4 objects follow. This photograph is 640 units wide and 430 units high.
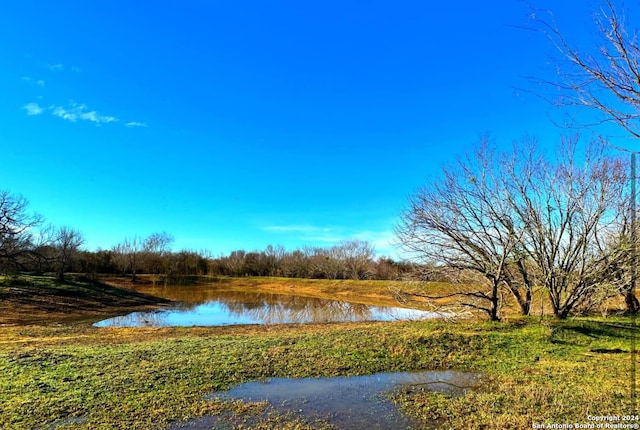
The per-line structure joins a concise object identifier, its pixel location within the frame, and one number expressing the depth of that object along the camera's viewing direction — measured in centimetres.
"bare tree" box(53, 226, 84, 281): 4092
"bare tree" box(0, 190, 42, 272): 2898
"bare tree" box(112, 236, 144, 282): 6919
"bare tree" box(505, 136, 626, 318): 1207
